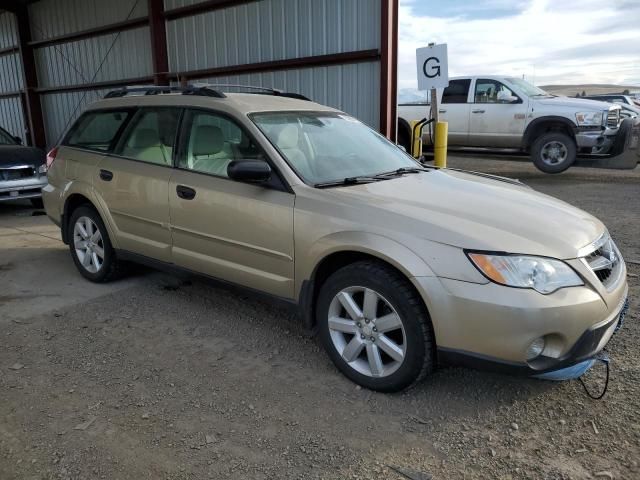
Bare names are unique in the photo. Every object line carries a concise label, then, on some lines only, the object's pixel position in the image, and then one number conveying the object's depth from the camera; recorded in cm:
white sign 695
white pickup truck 1016
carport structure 847
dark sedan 815
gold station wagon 265
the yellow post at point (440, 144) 764
